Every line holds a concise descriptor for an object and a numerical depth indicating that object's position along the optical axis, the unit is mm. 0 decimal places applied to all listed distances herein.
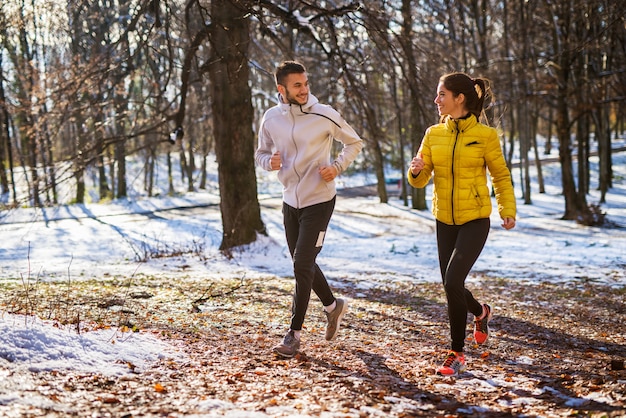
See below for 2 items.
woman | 4395
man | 4723
